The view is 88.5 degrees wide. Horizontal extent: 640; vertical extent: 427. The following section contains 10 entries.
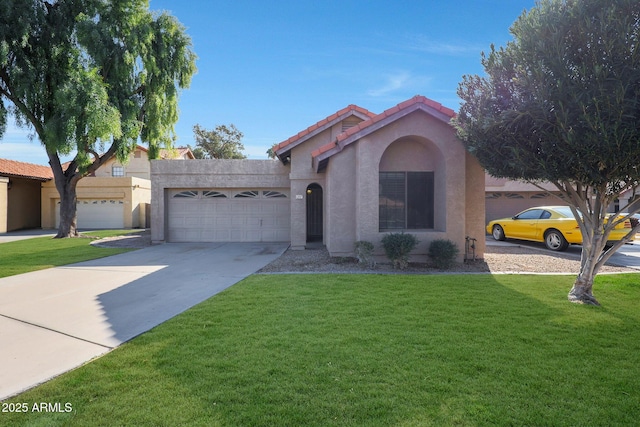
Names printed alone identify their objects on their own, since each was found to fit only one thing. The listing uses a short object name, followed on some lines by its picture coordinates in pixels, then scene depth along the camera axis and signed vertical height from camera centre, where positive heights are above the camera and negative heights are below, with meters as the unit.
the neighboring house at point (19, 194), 22.45 +1.58
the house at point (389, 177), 9.10 +1.20
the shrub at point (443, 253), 8.54 -0.97
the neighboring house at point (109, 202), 23.28 +0.99
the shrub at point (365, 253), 8.84 -1.00
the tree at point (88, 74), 14.86 +7.00
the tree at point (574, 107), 4.65 +1.70
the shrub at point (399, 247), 8.47 -0.80
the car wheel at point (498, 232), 14.73 -0.75
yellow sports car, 11.46 -0.45
